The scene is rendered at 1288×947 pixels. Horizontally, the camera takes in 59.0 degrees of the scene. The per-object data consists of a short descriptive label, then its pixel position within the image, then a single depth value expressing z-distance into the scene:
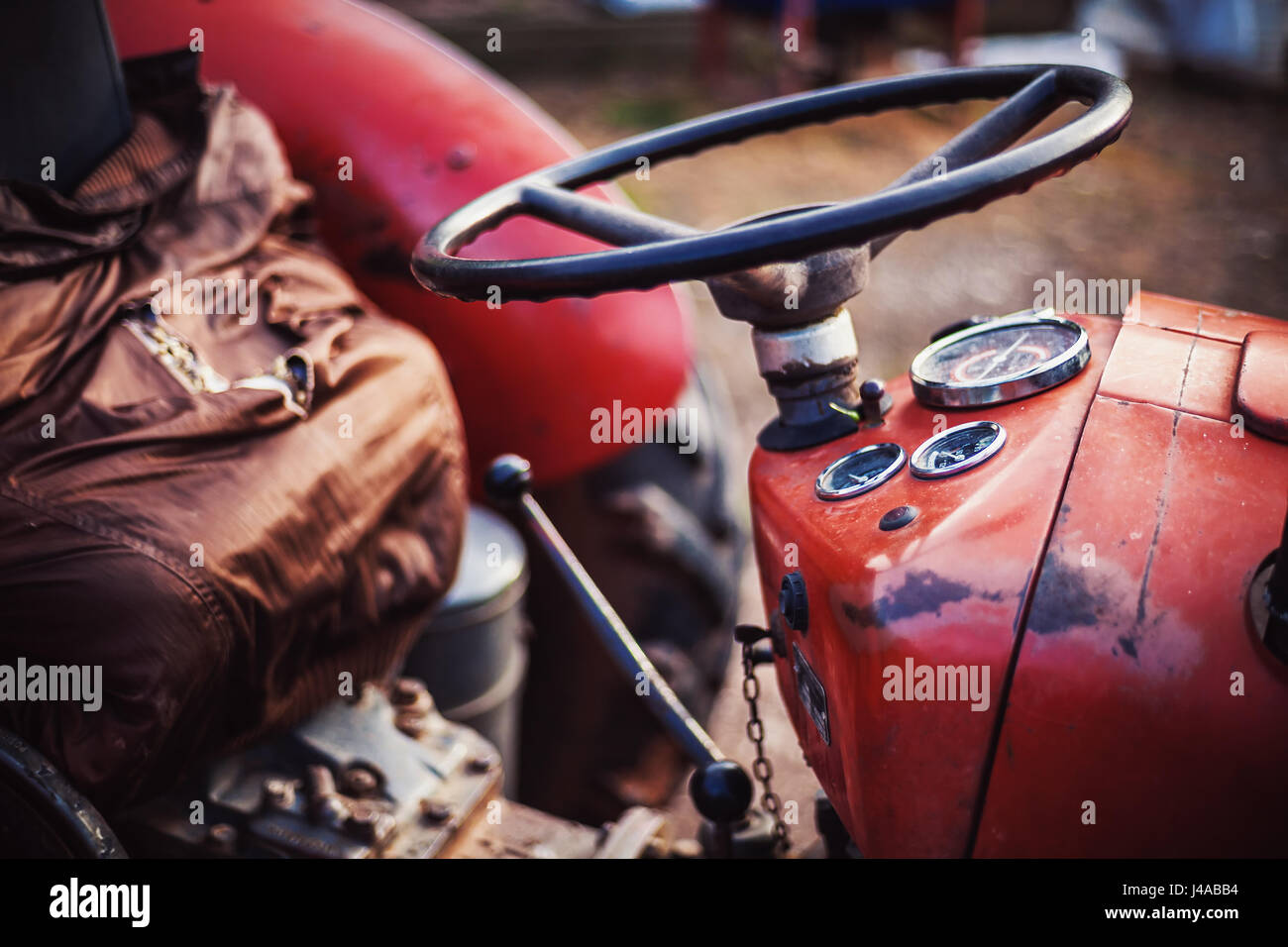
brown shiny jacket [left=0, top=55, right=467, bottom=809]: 0.99
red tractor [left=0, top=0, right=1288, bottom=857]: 0.73
